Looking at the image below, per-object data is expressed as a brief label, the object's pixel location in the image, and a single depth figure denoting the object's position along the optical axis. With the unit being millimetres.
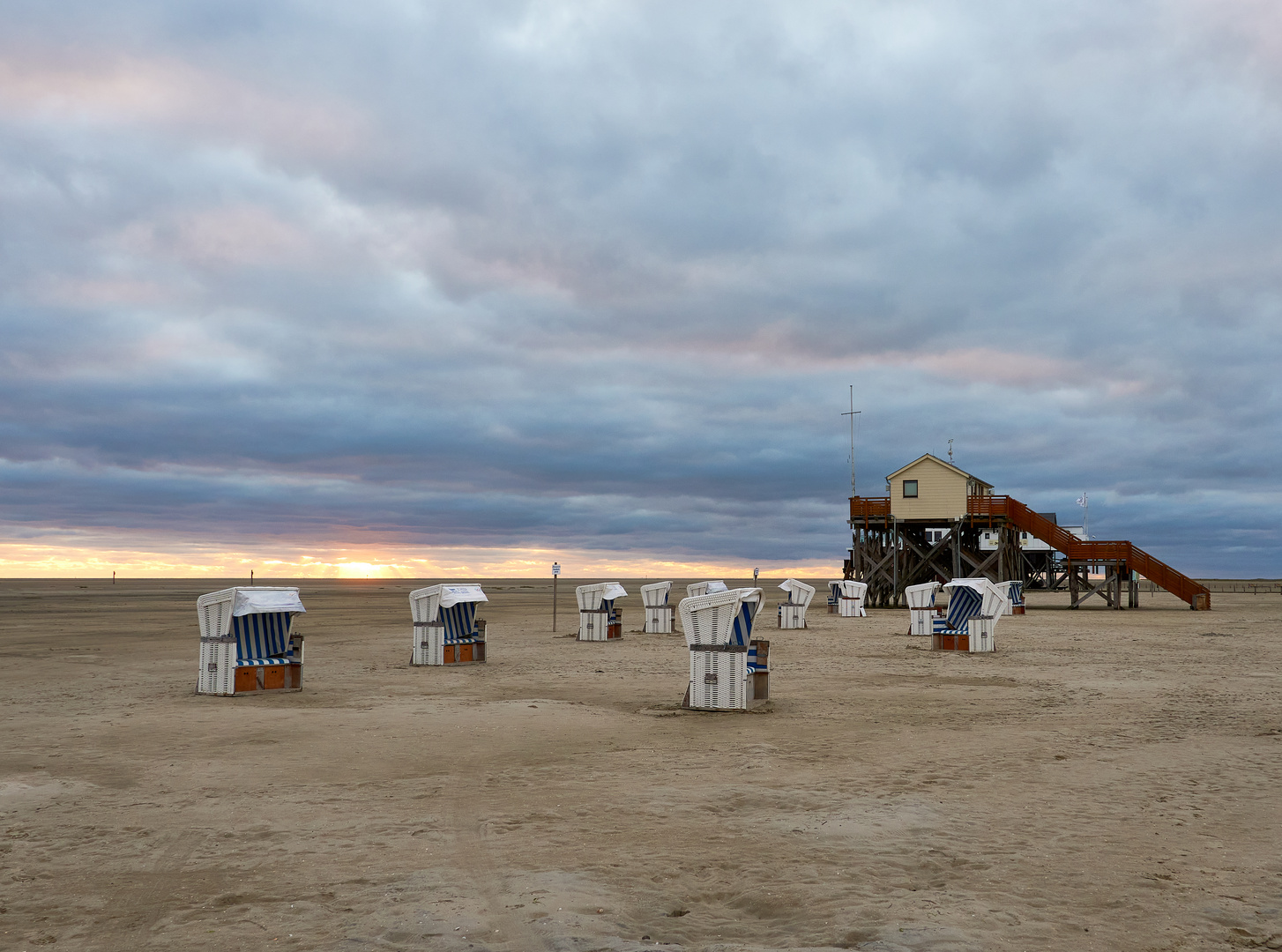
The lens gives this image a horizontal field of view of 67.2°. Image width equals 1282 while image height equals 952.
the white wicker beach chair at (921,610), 29156
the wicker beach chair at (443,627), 20109
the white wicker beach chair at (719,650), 13547
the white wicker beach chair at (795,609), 33344
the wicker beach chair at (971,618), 23453
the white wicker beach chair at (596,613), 27219
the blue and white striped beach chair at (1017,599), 40906
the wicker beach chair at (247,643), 15469
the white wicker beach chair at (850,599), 40688
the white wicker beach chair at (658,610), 31172
